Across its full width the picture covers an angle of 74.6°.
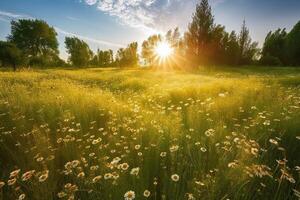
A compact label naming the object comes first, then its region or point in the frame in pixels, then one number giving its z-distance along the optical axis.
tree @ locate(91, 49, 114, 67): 68.43
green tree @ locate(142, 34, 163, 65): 57.50
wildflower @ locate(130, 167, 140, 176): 1.53
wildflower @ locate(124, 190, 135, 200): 1.29
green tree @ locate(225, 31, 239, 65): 39.06
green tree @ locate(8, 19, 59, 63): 48.00
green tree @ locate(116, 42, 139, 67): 63.97
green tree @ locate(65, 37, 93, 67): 57.75
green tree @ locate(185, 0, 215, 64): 36.88
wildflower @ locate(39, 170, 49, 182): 1.50
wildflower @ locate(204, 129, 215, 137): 2.35
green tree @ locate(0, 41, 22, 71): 22.36
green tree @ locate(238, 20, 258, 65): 39.34
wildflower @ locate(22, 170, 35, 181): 1.45
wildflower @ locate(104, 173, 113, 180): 1.56
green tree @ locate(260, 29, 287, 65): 37.06
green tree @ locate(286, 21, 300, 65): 33.34
